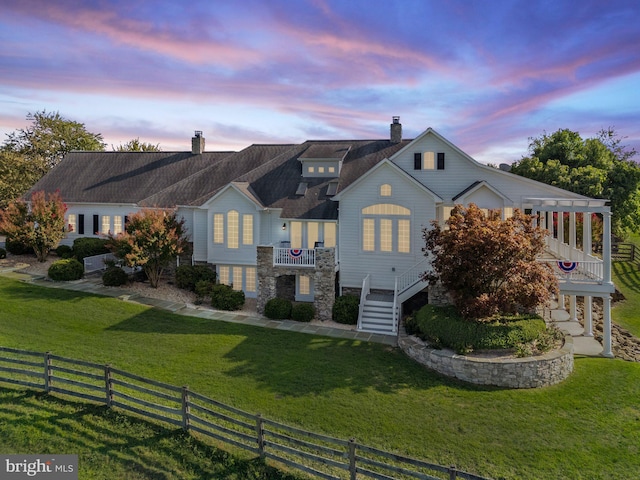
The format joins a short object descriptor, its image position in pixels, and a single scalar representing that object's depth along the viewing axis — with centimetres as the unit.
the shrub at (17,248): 3134
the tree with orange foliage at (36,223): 2836
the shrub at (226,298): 2356
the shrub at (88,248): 3009
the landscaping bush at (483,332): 1633
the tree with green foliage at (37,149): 4638
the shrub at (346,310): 2181
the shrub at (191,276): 2614
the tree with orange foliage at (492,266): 1659
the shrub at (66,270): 2603
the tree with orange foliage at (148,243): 2422
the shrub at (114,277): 2569
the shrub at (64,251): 3131
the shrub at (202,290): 2473
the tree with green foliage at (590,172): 3488
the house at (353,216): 2189
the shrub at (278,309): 2223
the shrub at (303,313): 2203
